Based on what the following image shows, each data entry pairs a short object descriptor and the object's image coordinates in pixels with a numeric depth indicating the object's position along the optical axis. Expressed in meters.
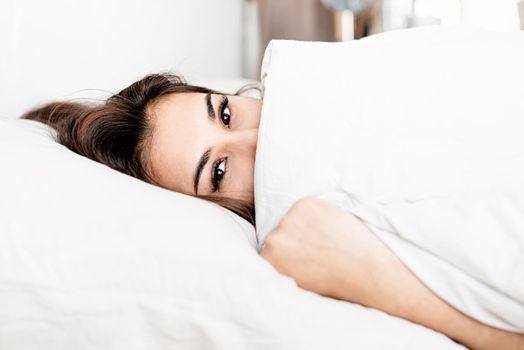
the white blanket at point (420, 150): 0.53
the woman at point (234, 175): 0.54
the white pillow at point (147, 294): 0.50
